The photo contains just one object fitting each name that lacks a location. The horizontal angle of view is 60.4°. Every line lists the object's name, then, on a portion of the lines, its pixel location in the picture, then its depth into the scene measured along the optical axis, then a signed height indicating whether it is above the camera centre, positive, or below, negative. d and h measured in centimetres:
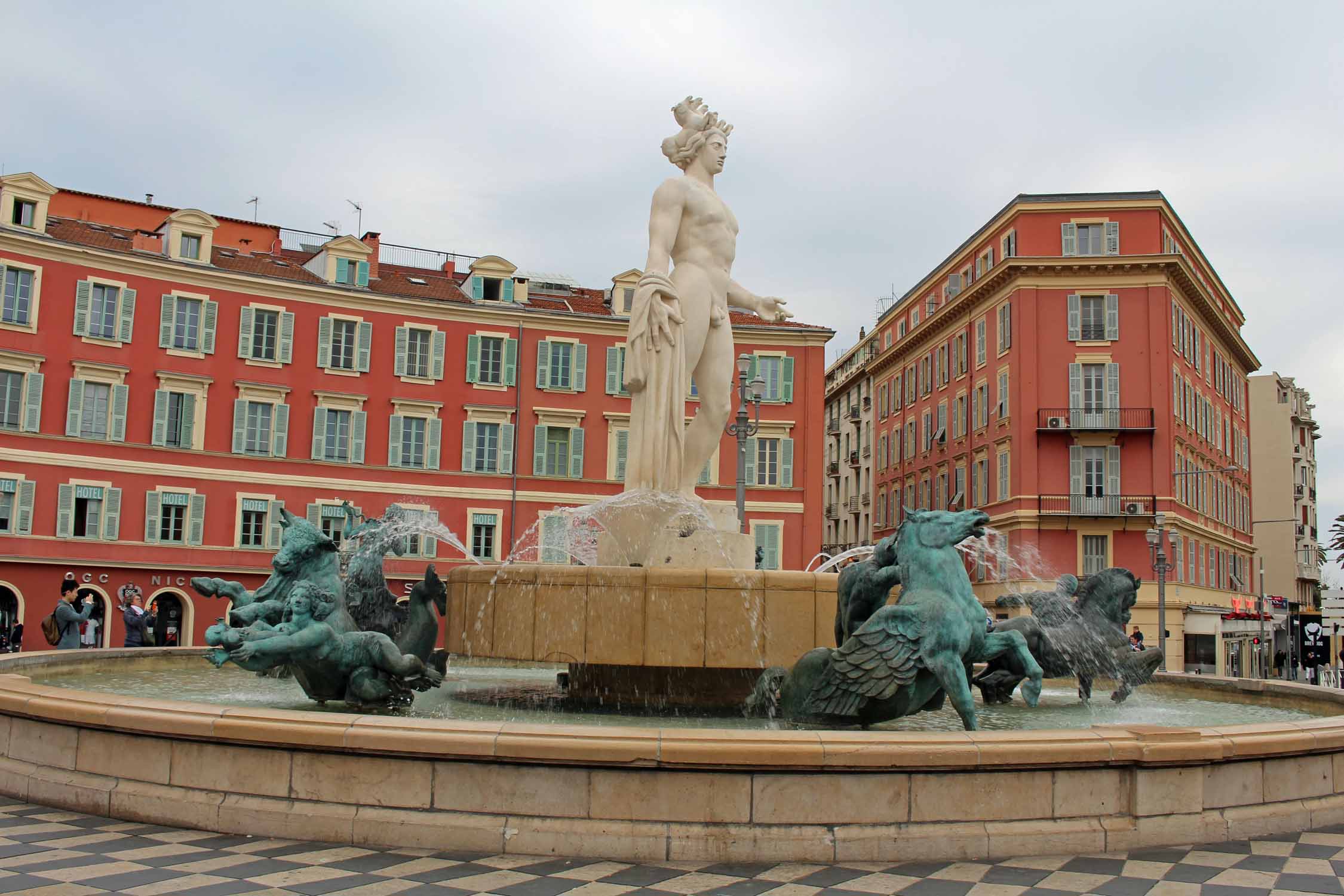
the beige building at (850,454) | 6381 +774
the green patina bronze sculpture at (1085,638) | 1007 -37
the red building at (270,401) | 3506 +574
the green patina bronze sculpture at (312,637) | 733 -43
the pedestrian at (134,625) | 1518 -81
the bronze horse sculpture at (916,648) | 681 -35
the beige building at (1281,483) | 7306 +796
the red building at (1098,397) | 4234 +749
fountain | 539 -77
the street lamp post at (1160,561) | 2736 +90
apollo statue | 1047 +239
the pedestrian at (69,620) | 1289 -65
